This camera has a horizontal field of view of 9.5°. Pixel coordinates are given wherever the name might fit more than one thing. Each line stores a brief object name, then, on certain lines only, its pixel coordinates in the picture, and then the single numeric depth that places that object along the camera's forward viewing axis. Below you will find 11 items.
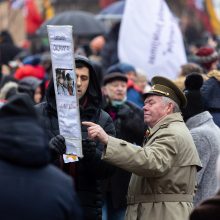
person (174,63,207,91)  13.67
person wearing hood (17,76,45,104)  14.49
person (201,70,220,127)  11.43
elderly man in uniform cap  8.75
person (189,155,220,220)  6.65
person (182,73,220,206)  10.30
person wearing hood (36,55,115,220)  9.08
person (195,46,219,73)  15.79
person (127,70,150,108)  15.31
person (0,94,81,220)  6.42
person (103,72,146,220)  12.07
